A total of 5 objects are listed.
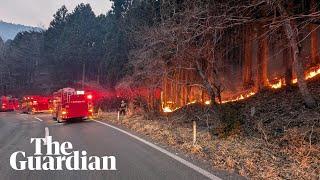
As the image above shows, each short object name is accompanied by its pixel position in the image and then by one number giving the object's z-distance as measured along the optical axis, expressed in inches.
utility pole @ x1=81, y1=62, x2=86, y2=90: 1413.8
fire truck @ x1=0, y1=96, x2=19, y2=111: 1048.0
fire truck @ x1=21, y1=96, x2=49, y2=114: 802.4
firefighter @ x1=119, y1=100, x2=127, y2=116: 553.0
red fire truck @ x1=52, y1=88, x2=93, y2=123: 477.3
